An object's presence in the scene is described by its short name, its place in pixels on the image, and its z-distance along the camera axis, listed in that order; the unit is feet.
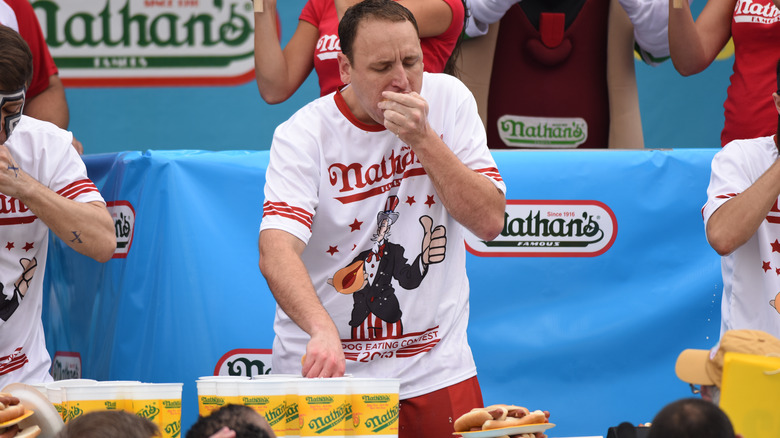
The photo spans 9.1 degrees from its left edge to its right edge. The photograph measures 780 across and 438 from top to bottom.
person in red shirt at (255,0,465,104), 45.03
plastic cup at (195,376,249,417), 39.40
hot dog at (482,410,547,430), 39.58
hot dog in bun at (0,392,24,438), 39.23
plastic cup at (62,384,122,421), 39.62
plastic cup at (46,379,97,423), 39.74
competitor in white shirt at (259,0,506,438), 42.31
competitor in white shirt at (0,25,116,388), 42.97
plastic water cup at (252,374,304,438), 39.52
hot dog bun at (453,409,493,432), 39.67
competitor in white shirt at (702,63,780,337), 43.17
